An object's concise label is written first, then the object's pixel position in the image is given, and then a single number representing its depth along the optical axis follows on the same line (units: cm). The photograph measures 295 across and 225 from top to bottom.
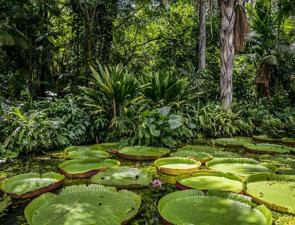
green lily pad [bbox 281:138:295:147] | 465
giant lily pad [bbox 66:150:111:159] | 354
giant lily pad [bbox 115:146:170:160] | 358
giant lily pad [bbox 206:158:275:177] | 298
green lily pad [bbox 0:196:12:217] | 212
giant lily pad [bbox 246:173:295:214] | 218
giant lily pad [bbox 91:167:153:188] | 261
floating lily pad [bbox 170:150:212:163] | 345
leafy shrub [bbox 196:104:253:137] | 536
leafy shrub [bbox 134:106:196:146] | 425
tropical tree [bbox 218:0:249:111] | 559
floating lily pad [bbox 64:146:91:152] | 385
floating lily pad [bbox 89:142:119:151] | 403
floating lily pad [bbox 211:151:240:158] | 366
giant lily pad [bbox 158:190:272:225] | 190
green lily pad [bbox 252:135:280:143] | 475
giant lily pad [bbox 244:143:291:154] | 402
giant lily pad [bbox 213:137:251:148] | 447
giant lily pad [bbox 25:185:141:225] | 187
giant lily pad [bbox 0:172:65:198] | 237
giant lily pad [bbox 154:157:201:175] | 296
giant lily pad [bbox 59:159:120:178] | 289
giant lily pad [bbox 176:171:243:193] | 250
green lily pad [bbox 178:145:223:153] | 399
